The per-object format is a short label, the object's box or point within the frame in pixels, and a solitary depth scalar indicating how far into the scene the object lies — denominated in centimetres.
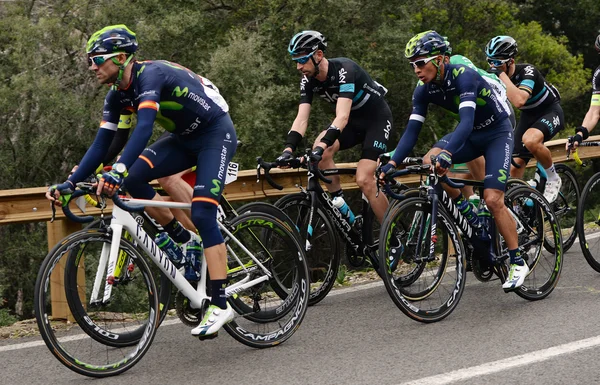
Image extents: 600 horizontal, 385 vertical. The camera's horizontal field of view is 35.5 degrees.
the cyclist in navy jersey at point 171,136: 592
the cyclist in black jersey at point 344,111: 814
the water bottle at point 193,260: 640
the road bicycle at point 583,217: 876
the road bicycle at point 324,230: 823
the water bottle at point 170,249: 636
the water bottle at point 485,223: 792
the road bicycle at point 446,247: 722
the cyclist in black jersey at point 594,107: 1027
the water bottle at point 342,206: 837
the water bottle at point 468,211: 783
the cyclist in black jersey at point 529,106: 1006
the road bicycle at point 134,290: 576
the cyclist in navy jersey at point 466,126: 739
